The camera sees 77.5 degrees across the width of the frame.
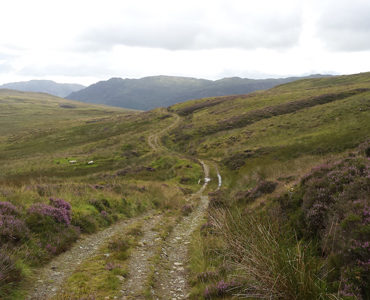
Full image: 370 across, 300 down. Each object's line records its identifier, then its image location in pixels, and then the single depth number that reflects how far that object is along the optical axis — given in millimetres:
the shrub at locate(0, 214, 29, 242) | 8500
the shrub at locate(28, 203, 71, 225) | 10612
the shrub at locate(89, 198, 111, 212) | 15759
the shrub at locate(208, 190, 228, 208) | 18788
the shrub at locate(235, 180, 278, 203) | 15664
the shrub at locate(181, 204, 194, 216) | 20234
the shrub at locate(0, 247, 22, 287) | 6512
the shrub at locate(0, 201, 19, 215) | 9888
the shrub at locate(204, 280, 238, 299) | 6285
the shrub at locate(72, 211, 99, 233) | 12539
